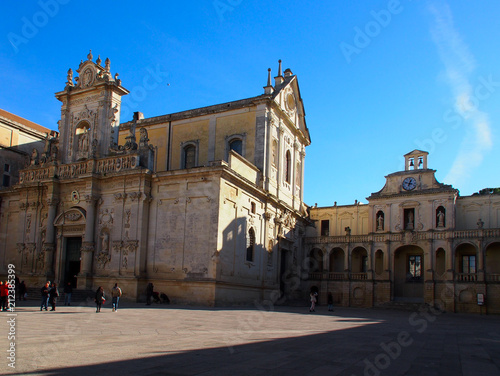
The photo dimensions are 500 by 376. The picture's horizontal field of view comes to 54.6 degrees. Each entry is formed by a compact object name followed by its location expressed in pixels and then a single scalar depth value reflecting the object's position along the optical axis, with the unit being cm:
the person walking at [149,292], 2766
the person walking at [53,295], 2174
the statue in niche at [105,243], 3169
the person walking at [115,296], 2180
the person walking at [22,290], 2816
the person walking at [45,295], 2138
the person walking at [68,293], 2506
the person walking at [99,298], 2128
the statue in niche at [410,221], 4419
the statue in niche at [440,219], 4269
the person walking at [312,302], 2858
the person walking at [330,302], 3020
